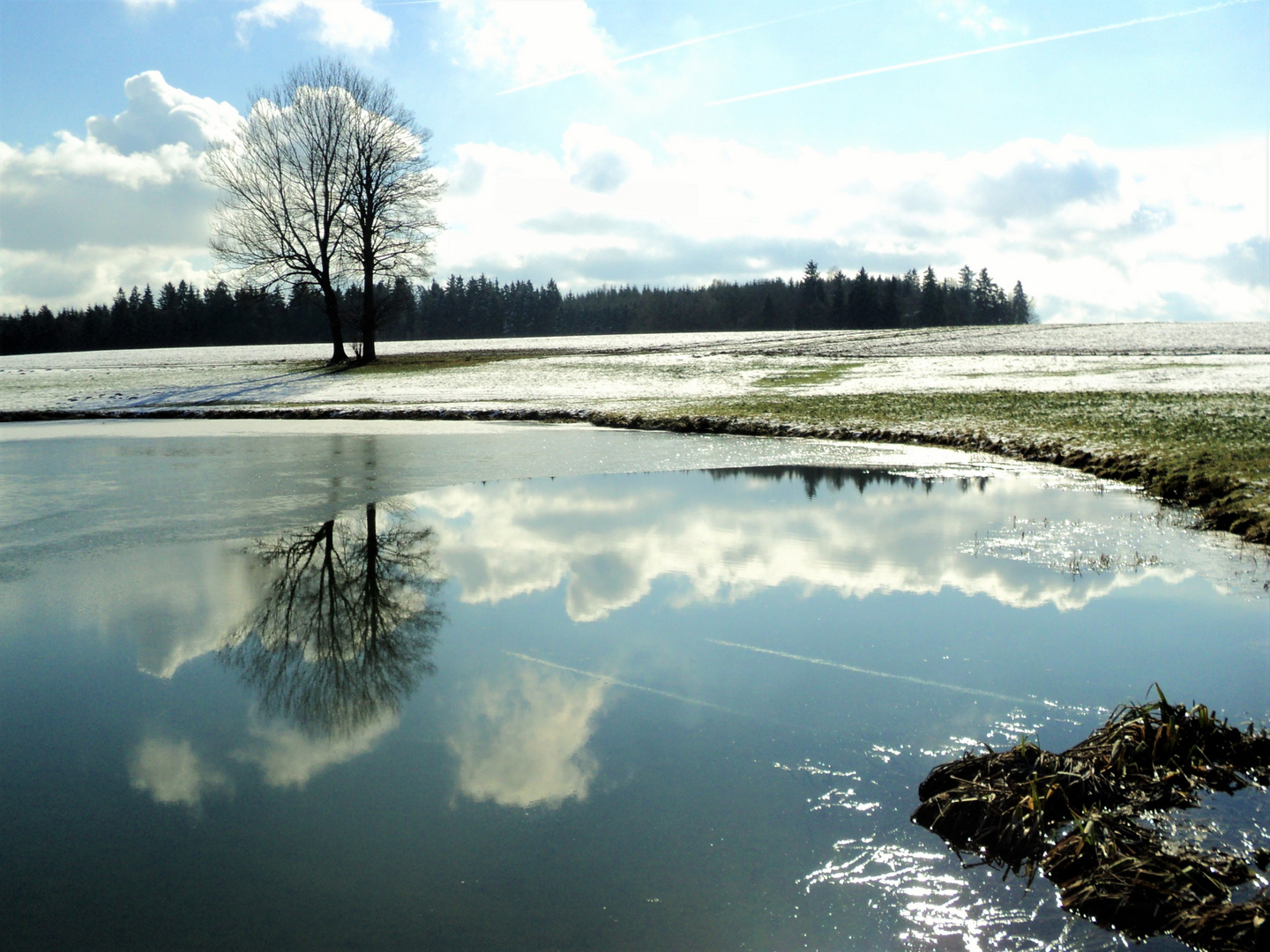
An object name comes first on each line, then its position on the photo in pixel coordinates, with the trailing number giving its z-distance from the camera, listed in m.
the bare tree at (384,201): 43.09
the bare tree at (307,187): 41.88
